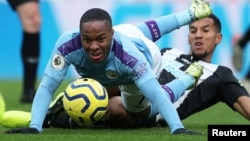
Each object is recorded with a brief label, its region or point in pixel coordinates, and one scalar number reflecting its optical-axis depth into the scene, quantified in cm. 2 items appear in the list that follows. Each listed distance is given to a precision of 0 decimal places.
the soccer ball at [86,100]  1470
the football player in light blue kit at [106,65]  1434
